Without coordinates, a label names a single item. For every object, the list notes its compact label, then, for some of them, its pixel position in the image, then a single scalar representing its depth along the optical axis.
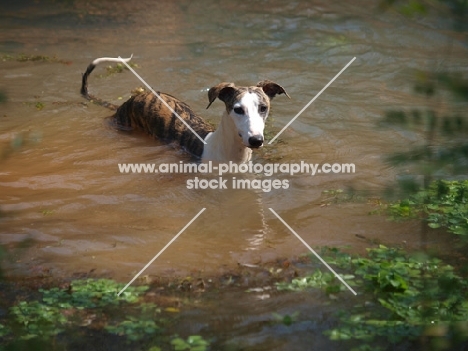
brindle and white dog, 6.26
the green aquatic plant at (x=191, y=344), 3.61
